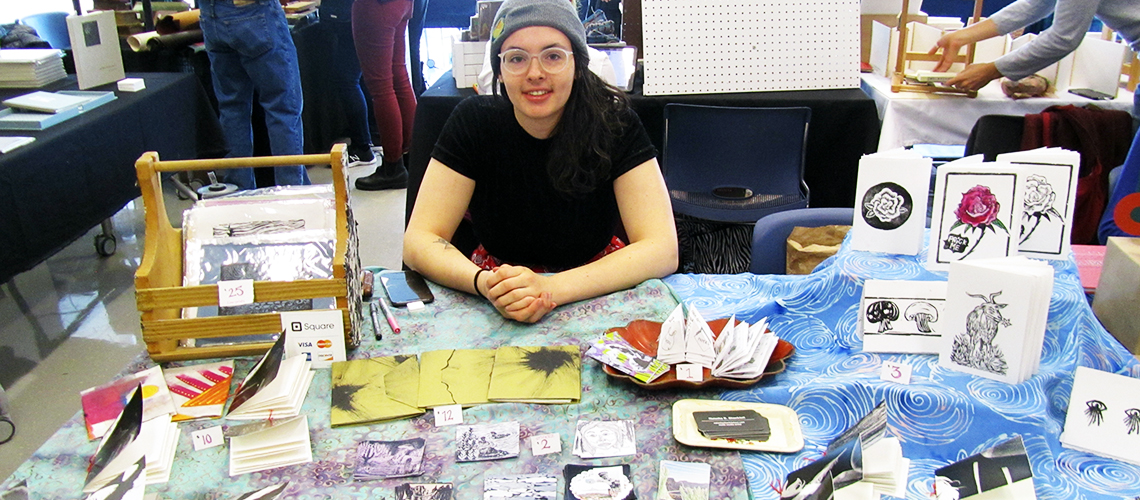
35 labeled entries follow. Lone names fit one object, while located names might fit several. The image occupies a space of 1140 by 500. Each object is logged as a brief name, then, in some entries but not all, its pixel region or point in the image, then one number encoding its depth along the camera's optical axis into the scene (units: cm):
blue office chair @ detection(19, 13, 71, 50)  455
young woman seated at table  157
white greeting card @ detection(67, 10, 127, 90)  326
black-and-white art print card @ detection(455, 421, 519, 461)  109
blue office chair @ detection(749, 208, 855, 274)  198
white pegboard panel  297
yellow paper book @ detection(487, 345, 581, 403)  121
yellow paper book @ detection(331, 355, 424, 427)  118
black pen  138
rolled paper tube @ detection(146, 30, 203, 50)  392
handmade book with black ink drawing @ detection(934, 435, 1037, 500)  97
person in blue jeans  342
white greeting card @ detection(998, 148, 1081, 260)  136
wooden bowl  120
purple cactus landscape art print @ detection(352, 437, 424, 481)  106
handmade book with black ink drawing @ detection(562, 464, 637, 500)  101
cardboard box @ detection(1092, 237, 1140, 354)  131
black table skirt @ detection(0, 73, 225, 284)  252
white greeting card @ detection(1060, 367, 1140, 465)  110
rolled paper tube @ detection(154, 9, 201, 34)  398
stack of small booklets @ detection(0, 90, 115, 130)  274
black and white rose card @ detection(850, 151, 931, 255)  144
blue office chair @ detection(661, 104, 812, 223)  277
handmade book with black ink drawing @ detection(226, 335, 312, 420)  115
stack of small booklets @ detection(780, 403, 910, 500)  88
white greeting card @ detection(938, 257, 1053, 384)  117
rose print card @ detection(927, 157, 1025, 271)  136
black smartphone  151
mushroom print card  130
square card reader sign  129
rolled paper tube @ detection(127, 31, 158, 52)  394
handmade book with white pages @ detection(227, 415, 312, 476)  109
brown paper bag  189
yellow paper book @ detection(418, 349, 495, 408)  120
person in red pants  408
